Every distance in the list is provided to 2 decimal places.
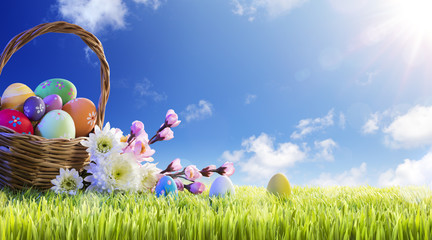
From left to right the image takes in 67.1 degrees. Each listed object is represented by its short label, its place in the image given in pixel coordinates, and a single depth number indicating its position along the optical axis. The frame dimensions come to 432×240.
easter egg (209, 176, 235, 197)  2.19
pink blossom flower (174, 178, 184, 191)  2.48
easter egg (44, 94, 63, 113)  2.38
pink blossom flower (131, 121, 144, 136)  2.50
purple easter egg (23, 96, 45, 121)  2.27
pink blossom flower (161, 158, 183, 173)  2.60
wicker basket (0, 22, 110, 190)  2.05
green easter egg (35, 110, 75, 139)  2.19
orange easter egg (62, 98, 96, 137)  2.40
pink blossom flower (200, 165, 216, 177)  2.62
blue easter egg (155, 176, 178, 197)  2.18
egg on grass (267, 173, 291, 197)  2.24
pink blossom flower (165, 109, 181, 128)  2.61
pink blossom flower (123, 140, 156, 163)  2.38
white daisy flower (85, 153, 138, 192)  2.14
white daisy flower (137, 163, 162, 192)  2.35
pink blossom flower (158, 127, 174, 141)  2.60
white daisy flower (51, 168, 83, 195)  2.07
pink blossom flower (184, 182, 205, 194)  2.43
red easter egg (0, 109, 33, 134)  2.20
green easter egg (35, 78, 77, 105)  2.57
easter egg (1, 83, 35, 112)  2.43
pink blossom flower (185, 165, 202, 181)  2.54
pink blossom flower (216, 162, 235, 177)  2.58
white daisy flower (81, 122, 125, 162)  2.15
